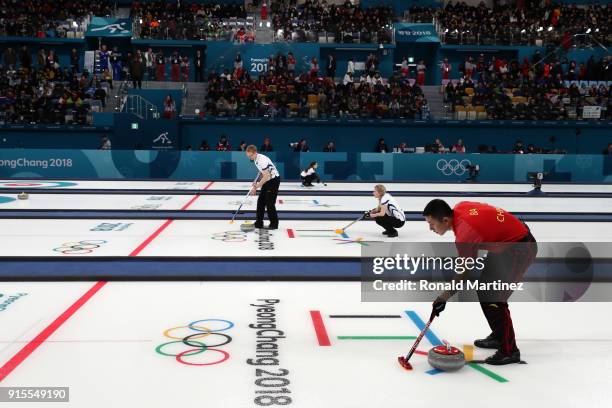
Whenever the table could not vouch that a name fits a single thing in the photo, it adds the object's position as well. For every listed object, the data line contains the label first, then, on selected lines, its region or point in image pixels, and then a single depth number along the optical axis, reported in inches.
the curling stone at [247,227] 415.2
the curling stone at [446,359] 170.6
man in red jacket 165.8
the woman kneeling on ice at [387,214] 385.4
